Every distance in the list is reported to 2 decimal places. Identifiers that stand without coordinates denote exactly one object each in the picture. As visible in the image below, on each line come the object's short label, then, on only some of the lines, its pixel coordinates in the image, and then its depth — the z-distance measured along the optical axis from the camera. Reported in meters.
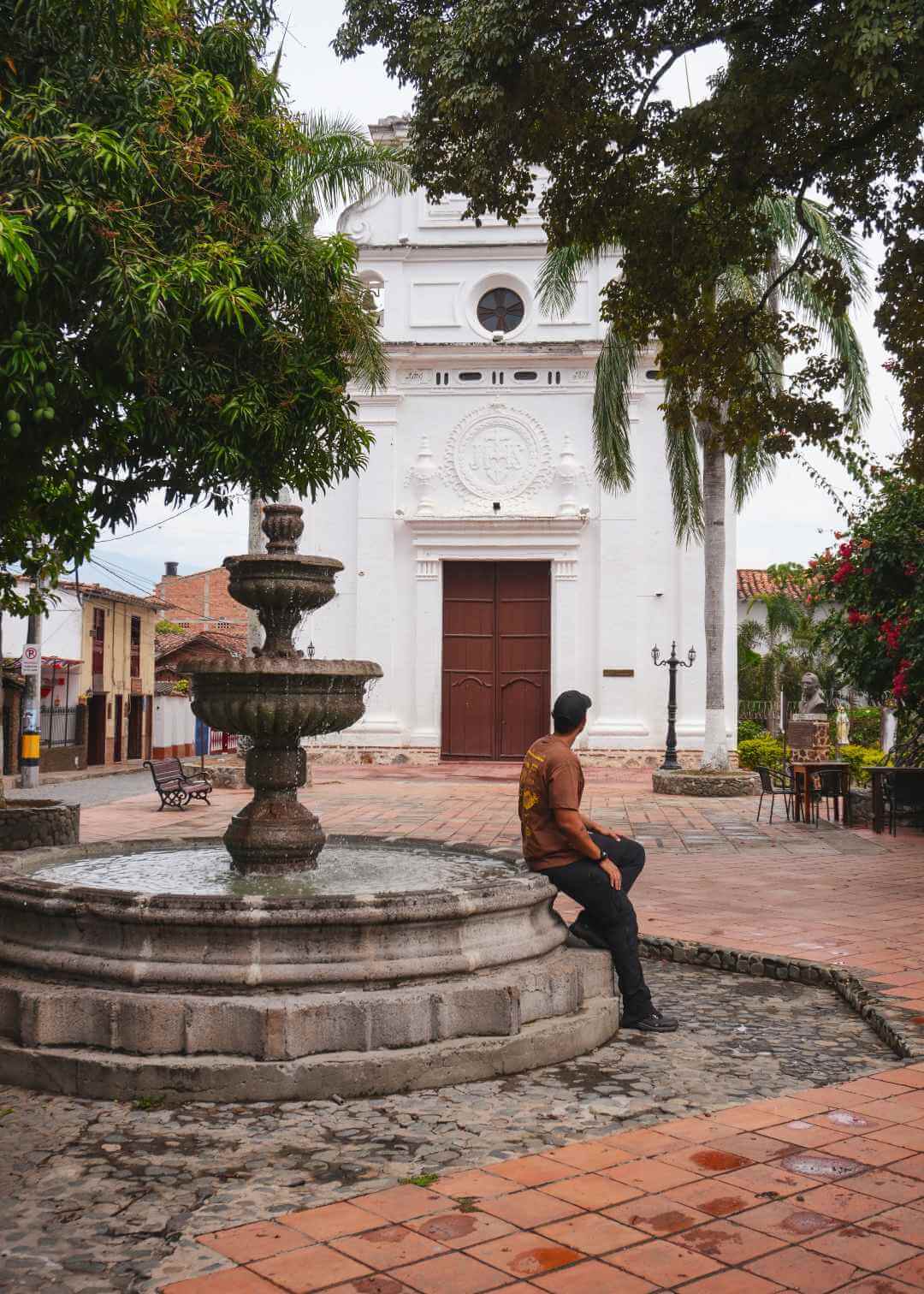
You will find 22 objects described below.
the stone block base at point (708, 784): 18.92
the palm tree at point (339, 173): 17.47
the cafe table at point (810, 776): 14.93
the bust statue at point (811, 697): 28.93
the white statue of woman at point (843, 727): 30.06
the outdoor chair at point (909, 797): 14.27
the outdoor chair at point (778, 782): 15.30
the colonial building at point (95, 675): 32.62
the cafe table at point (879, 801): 14.12
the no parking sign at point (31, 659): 23.38
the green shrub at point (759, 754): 23.88
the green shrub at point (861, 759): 19.88
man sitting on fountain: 5.58
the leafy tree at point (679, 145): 7.77
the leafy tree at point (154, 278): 7.52
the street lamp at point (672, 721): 21.16
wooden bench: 16.91
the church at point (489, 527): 25.53
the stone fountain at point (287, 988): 4.66
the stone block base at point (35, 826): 11.02
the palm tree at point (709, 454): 19.15
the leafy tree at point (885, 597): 14.01
